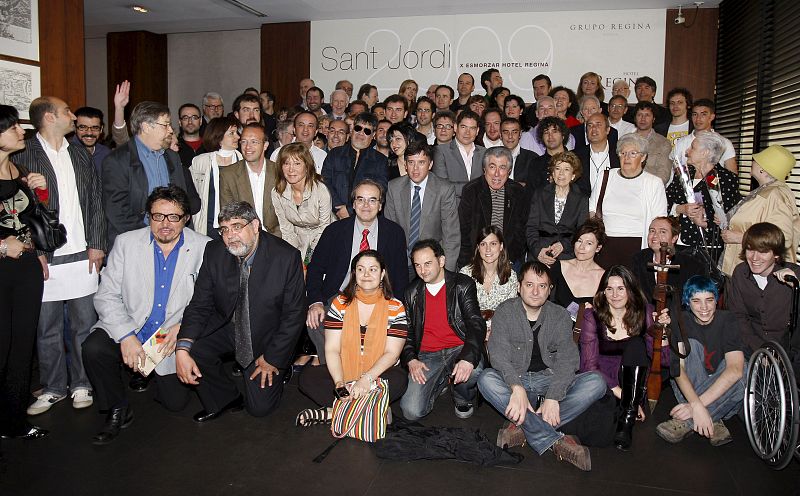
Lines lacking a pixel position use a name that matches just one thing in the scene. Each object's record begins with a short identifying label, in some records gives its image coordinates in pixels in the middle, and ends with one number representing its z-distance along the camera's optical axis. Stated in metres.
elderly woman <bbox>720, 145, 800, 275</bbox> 4.22
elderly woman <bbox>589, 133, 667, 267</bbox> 4.54
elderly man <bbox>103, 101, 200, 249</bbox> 4.02
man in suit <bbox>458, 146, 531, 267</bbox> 4.76
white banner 8.70
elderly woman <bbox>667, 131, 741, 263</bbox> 4.59
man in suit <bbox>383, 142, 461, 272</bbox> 4.68
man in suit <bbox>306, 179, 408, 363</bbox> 4.25
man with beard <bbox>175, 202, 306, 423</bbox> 3.71
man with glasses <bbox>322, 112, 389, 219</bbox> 5.25
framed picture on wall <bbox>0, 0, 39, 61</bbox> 4.99
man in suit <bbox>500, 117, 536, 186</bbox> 5.41
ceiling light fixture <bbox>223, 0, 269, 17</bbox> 8.87
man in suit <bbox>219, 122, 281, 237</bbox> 4.63
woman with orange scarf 3.71
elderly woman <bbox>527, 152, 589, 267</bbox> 4.61
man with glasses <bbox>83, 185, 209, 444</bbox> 3.54
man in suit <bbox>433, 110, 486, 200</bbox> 5.23
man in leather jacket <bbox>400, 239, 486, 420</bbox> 3.80
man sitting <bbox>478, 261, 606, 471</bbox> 3.39
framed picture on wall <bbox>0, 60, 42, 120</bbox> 4.98
